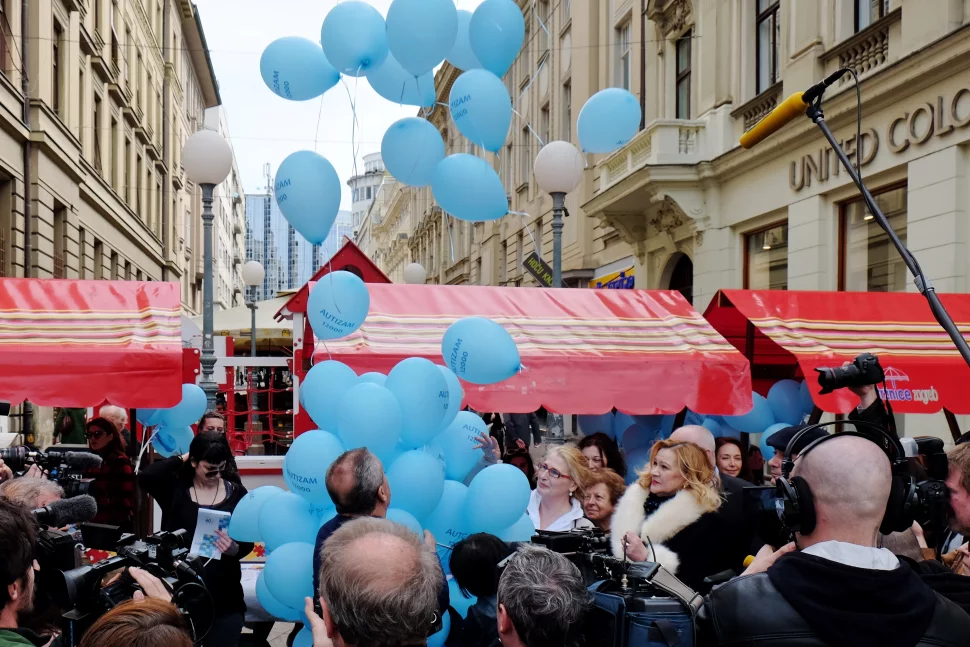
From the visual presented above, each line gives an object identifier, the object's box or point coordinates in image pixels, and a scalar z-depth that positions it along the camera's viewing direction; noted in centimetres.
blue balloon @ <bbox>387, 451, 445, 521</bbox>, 373
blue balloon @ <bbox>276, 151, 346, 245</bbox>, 466
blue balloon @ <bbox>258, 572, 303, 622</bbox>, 361
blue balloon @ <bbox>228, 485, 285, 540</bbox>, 378
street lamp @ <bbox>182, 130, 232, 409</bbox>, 916
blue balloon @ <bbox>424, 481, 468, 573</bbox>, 397
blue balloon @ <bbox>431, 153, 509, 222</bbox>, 489
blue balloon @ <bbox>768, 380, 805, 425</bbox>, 718
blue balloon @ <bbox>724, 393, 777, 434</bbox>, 714
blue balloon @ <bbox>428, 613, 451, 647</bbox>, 320
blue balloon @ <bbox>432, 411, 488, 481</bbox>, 442
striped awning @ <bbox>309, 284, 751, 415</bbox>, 629
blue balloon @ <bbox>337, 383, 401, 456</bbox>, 373
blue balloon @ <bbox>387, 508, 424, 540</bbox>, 354
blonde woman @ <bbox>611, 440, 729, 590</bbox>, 357
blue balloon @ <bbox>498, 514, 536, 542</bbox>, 404
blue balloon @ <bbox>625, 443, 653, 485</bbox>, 690
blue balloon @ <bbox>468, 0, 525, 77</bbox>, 481
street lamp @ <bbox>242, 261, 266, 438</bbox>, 1969
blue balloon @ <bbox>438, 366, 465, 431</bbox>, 429
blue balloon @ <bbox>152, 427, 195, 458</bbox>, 672
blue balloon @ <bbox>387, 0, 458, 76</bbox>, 440
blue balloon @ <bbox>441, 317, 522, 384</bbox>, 455
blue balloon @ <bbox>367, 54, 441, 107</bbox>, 495
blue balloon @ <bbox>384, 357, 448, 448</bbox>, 397
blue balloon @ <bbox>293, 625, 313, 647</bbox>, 346
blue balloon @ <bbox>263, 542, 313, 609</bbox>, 345
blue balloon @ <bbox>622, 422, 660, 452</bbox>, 751
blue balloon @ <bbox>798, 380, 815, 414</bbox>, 718
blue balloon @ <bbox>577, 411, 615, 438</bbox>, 807
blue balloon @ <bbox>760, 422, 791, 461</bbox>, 643
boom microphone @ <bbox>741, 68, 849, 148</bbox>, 365
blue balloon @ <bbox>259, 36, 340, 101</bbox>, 476
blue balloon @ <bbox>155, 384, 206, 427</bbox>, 660
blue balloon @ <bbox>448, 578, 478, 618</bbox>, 352
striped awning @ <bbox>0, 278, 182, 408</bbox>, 557
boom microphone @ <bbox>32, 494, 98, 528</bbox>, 309
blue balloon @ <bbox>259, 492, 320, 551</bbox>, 362
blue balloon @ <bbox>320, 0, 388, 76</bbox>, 454
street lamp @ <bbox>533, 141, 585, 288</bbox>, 822
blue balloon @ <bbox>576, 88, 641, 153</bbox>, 565
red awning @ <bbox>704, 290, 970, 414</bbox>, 637
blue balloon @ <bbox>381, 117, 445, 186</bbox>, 477
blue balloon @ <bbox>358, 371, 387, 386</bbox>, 419
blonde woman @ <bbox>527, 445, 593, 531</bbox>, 461
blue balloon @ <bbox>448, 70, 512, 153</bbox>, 488
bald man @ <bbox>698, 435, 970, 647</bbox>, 189
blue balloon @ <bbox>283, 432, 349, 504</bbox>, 367
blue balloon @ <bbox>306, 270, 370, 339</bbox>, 464
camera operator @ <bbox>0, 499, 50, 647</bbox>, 223
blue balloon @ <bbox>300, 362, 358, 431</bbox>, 405
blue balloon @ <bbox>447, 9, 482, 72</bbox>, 520
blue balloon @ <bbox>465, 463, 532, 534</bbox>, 386
